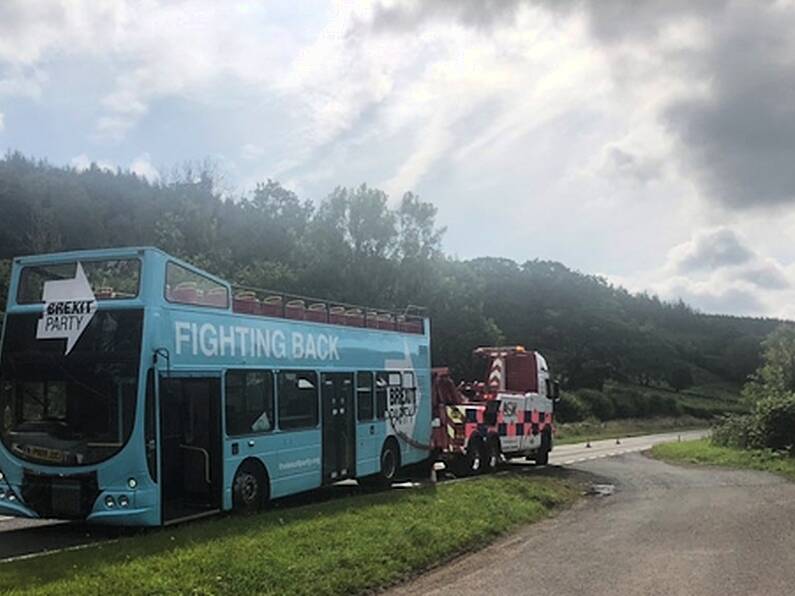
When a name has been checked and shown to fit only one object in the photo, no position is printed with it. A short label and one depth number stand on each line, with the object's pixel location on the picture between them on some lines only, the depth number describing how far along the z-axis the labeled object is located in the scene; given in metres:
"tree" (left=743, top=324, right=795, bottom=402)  39.91
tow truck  20.34
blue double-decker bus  10.75
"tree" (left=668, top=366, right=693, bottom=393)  103.40
